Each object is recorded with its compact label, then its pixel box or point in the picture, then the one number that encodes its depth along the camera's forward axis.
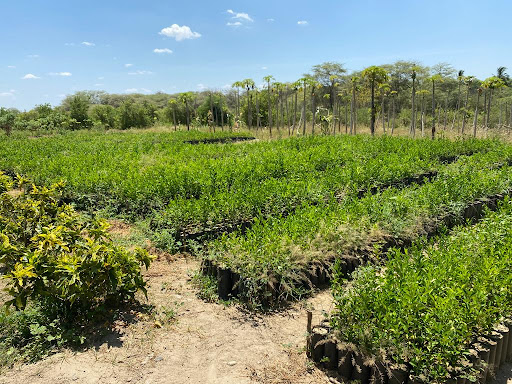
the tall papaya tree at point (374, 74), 21.84
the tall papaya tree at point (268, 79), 25.27
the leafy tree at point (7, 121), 26.69
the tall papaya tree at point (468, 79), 22.56
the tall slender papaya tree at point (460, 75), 23.10
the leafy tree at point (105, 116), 40.25
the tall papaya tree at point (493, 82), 21.16
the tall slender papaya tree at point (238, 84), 27.00
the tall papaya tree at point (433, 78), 20.39
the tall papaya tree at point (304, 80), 23.28
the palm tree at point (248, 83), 26.41
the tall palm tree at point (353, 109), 22.62
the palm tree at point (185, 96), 28.82
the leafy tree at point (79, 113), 35.88
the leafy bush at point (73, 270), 3.62
